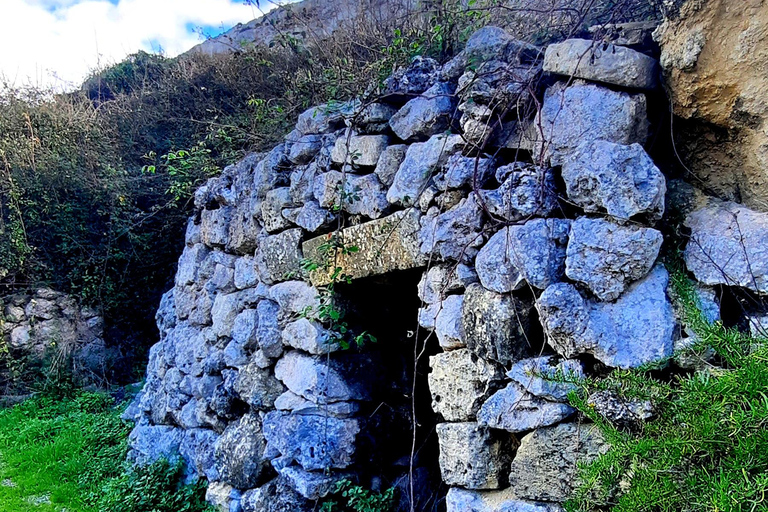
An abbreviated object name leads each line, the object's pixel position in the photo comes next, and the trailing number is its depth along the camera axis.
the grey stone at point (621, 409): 1.52
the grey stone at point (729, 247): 1.54
